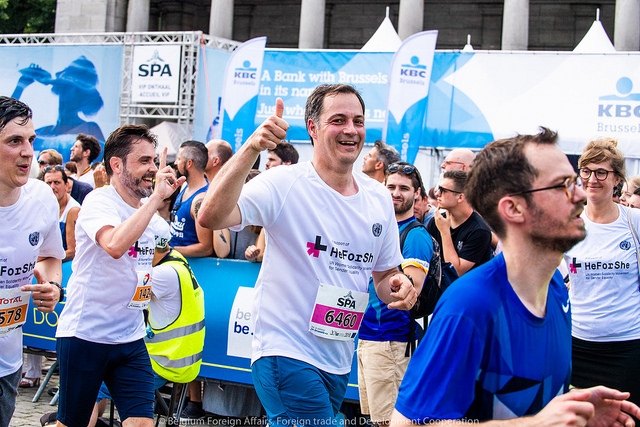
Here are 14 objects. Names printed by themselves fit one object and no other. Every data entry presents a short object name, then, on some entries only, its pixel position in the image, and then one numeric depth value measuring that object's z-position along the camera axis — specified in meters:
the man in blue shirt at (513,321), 2.26
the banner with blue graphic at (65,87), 21.47
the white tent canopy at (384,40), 19.77
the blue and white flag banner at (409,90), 15.45
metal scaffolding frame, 20.02
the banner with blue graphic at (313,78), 18.05
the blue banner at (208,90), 20.12
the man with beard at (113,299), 4.64
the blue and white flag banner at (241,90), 17.03
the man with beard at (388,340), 5.59
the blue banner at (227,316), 7.00
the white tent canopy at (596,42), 17.86
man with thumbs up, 3.62
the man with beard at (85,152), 10.70
